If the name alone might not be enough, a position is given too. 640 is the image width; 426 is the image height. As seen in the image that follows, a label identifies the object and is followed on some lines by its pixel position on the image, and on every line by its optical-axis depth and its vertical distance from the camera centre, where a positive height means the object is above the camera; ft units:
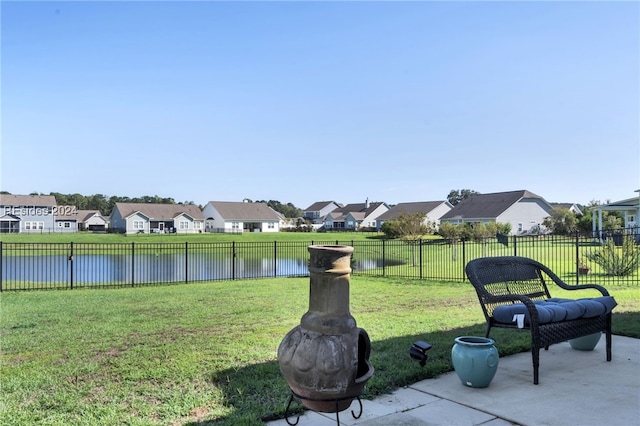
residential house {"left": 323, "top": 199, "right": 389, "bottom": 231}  232.32 -0.86
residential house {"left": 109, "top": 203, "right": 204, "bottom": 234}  183.93 -1.77
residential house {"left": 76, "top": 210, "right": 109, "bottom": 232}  213.46 -3.63
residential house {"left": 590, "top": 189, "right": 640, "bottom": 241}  88.42 +1.88
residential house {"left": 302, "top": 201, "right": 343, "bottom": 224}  280.72 +3.02
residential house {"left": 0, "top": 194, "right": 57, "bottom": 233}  171.94 +0.39
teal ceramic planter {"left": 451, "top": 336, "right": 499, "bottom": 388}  12.25 -4.24
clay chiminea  8.21 -2.60
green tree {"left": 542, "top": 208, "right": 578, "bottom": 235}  122.21 -1.89
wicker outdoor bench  13.11 -3.04
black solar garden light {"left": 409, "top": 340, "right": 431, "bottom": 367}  13.85 -4.48
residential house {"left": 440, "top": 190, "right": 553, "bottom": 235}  148.56 +1.37
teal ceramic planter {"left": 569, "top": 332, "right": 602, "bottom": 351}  16.31 -4.87
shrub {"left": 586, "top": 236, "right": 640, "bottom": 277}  39.37 -4.00
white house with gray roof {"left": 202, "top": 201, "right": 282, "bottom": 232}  196.24 -1.27
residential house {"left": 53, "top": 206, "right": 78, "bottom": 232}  193.47 -2.31
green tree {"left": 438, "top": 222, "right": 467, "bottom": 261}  101.45 -3.92
